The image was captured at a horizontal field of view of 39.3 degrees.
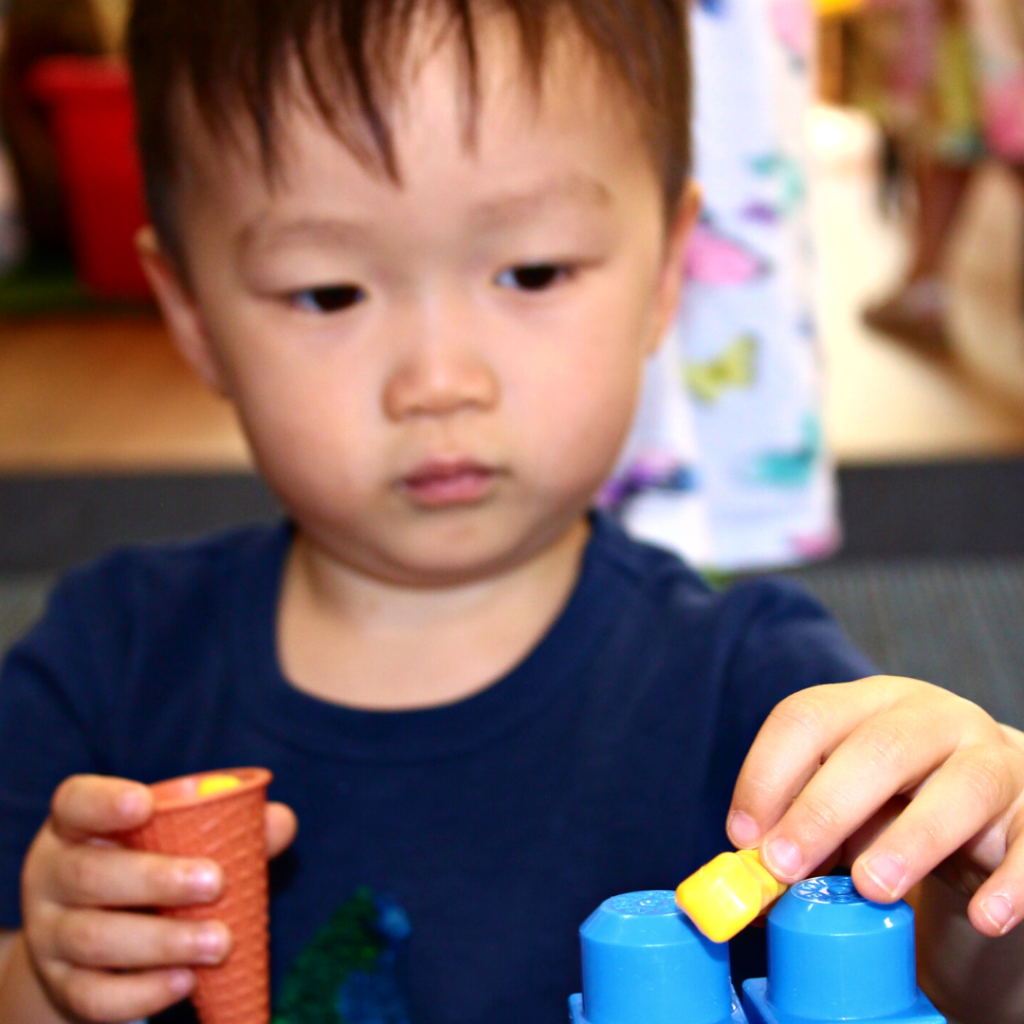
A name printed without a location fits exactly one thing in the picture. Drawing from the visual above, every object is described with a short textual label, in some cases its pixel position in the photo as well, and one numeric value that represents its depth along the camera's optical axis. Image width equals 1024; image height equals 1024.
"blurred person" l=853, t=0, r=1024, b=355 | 2.70
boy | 0.72
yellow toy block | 0.39
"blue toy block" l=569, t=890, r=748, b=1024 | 0.39
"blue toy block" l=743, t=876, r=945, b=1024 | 0.39
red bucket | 4.01
